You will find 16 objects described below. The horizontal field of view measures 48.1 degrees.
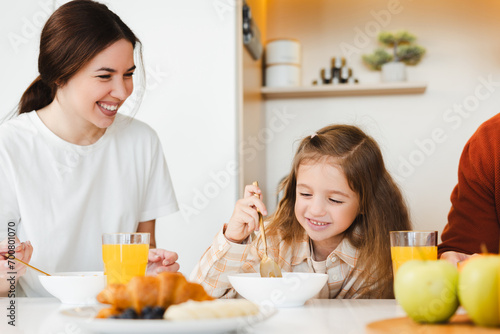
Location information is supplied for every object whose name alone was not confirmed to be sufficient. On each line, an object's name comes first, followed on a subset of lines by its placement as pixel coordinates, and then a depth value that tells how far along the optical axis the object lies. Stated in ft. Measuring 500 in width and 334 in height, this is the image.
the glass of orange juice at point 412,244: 3.59
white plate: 2.11
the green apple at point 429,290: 2.34
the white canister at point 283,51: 9.66
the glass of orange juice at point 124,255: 3.71
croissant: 2.42
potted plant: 9.43
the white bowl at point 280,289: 3.20
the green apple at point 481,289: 2.17
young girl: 4.68
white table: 2.55
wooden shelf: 9.29
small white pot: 9.41
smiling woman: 5.16
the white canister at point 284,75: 9.77
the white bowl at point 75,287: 3.46
